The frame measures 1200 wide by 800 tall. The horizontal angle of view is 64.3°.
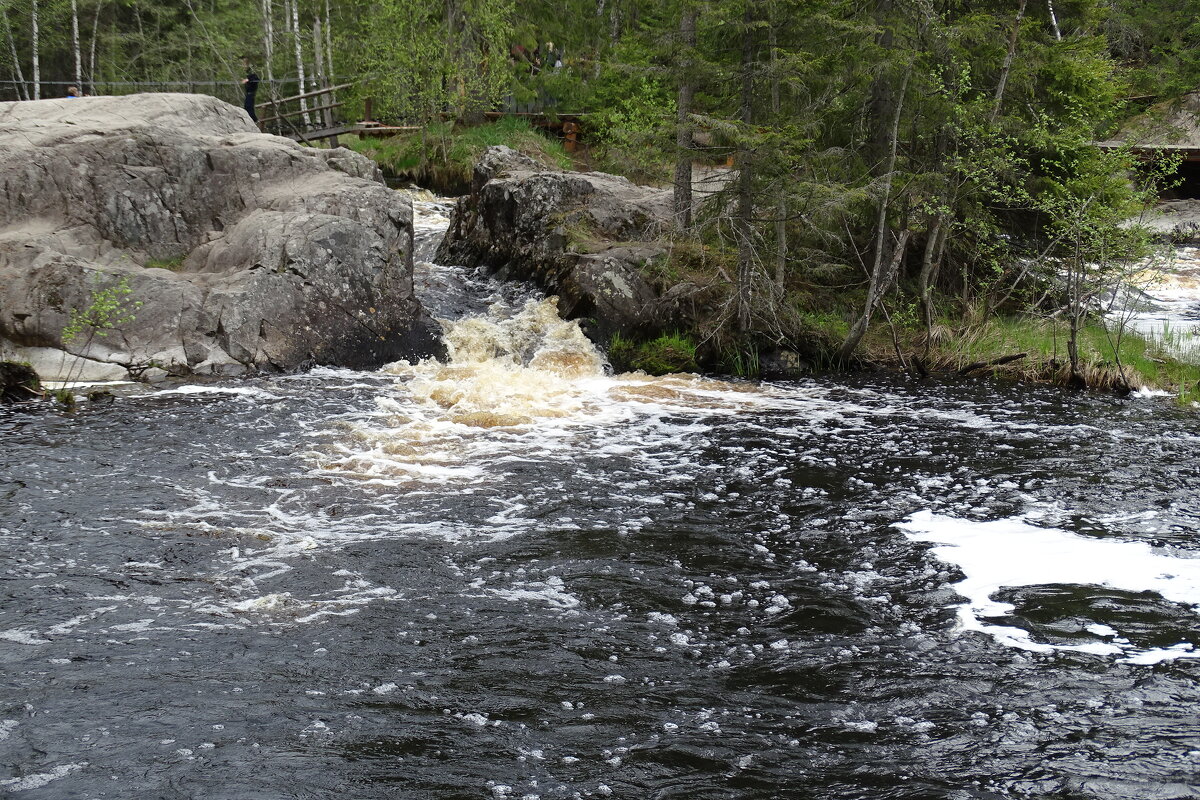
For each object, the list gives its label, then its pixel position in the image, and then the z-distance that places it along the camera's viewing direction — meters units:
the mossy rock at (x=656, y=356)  15.42
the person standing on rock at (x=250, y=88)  24.34
